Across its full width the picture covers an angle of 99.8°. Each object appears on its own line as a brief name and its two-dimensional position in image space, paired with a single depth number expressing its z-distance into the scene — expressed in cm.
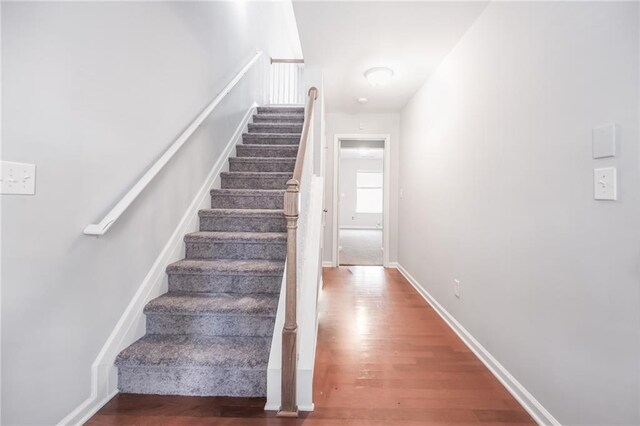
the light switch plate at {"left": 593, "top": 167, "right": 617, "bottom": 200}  104
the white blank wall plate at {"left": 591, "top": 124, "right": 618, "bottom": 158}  104
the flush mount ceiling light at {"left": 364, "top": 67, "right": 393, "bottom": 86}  282
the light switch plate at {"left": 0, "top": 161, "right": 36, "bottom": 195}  98
